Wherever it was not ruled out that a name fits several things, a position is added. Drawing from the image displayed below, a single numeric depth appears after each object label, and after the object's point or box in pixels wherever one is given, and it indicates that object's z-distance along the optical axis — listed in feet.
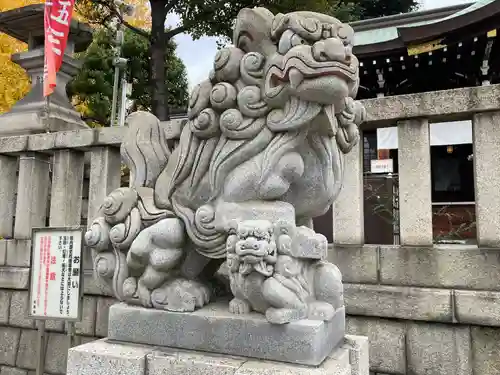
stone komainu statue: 6.08
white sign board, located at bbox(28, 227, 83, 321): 9.82
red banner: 16.84
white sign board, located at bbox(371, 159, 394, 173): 20.27
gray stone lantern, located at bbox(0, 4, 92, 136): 16.52
